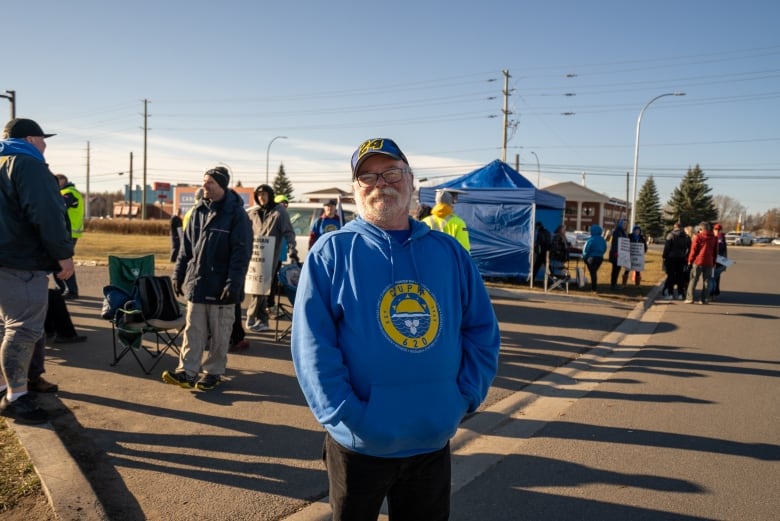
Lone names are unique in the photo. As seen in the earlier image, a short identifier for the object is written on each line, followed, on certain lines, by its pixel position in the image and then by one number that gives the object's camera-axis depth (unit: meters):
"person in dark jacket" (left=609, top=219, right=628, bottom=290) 15.75
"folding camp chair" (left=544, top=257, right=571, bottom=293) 14.75
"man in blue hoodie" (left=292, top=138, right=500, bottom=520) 2.08
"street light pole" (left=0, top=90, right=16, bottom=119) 24.25
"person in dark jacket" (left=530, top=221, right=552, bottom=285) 16.23
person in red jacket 13.60
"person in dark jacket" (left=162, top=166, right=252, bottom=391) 5.36
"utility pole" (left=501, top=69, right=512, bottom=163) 39.77
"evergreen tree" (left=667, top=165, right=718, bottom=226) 74.12
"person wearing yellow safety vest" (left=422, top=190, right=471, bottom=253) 7.31
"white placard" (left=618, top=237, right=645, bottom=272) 15.68
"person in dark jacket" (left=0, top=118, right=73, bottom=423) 4.22
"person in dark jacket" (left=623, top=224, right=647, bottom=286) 16.22
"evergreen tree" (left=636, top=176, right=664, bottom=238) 75.88
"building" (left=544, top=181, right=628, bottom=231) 89.69
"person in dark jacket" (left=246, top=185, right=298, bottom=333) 8.07
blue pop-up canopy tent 15.84
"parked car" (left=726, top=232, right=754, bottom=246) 79.32
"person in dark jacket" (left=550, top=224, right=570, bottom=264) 14.82
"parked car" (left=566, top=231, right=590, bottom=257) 46.24
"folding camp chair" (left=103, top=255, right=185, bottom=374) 6.04
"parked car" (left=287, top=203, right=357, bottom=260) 13.47
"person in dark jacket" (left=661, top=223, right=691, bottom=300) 14.40
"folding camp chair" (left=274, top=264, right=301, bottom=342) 7.50
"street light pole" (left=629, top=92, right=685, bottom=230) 27.96
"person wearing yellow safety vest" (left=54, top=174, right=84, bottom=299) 9.52
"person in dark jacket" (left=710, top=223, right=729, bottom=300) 14.54
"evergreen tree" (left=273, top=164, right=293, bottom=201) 90.50
